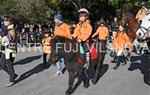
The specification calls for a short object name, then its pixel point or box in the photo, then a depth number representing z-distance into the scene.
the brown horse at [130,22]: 14.03
